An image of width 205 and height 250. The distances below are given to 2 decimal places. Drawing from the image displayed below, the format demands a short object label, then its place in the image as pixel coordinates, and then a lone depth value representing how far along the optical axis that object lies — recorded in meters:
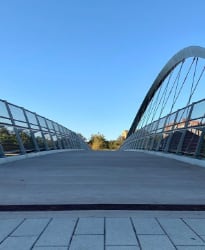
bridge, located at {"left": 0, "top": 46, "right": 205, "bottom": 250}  1.50
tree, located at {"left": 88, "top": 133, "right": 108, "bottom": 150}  46.84
